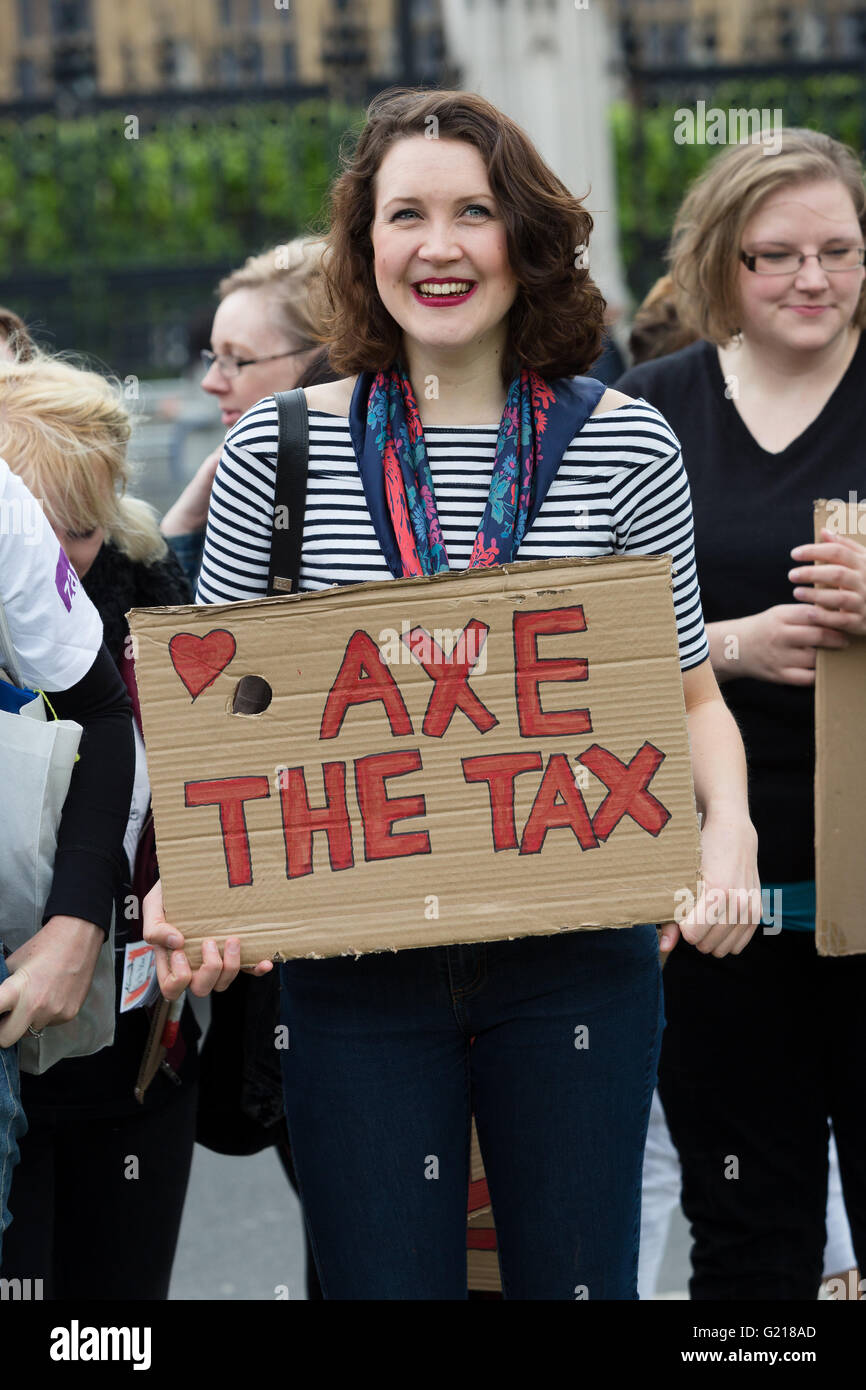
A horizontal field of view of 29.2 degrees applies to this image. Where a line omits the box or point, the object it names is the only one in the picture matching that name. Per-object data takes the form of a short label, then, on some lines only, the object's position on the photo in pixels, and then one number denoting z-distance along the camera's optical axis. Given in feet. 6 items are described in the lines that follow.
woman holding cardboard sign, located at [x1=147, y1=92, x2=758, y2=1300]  6.80
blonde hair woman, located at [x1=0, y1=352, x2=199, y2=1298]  8.00
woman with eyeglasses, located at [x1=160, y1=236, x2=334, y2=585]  11.29
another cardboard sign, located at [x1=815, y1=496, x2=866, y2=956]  8.19
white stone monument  26.81
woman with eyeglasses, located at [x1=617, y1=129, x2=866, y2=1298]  8.93
